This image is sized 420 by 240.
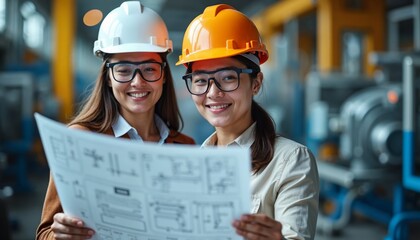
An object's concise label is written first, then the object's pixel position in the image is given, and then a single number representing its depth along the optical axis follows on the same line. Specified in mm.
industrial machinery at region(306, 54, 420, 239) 3285
